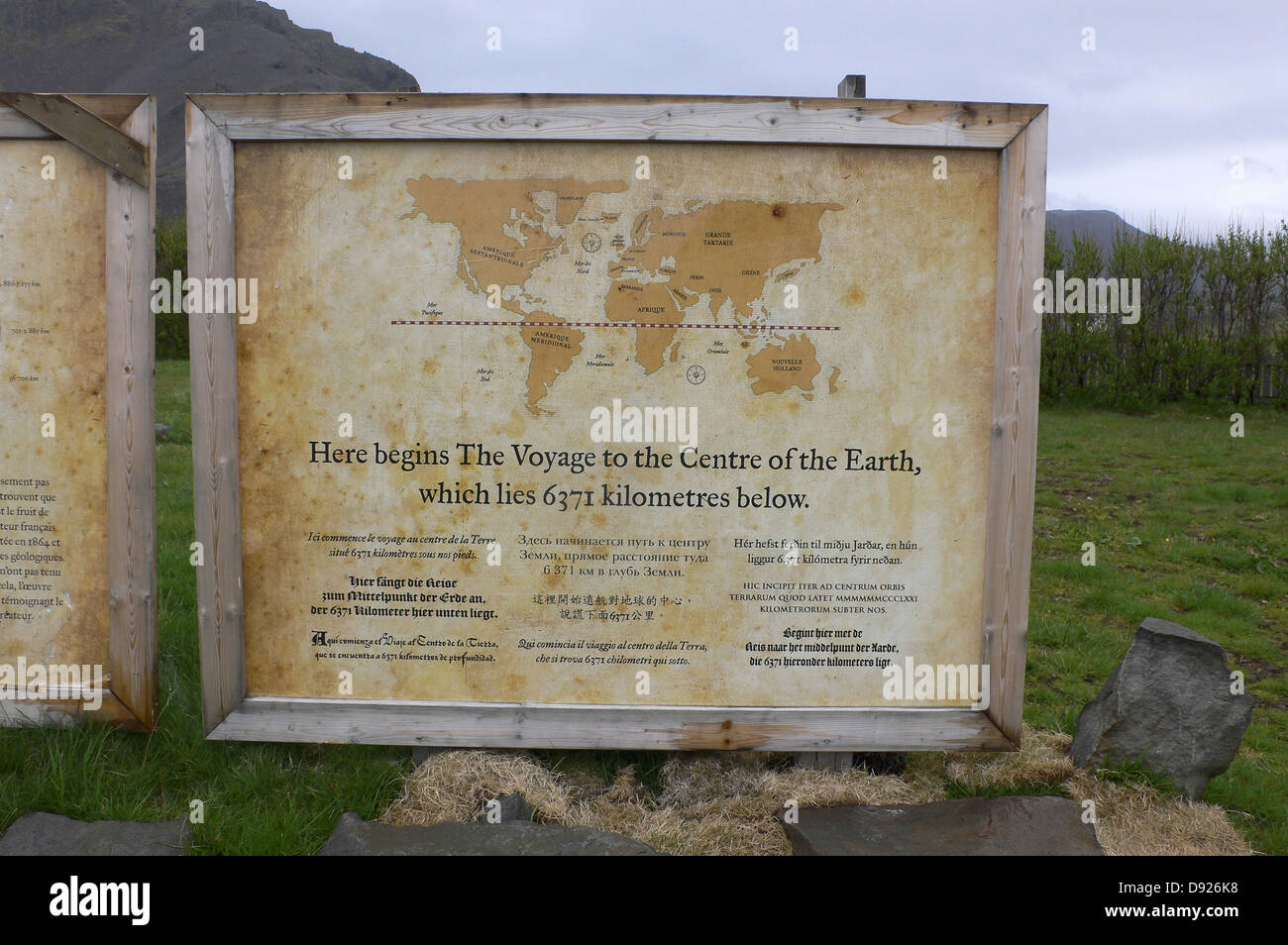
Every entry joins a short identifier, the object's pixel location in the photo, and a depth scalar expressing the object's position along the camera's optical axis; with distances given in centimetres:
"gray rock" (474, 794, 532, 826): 298
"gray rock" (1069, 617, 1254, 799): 323
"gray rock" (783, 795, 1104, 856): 280
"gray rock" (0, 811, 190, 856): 273
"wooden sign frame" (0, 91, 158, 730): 317
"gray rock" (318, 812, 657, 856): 264
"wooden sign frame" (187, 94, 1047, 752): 298
